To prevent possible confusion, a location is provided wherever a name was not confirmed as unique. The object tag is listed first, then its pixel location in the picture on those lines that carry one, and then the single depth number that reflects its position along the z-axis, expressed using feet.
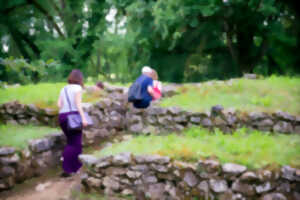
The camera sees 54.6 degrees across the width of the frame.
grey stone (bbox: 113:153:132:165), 16.44
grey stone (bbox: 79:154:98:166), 17.02
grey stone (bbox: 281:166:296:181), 13.88
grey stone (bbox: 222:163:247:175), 14.40
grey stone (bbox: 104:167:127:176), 16.48
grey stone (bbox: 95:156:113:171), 16.75
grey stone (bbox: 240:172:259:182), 14.08
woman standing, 18.94
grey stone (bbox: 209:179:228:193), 14.46
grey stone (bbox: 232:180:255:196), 14.11
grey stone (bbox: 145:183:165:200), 15.65
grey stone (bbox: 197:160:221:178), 14.83
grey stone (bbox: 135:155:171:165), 15.84
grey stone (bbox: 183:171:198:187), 15.17
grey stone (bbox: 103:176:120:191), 16.44
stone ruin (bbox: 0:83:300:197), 14.17
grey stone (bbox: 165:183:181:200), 15.33
